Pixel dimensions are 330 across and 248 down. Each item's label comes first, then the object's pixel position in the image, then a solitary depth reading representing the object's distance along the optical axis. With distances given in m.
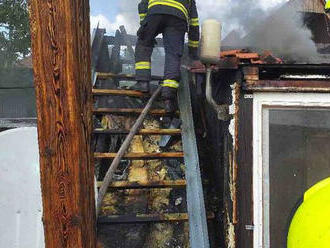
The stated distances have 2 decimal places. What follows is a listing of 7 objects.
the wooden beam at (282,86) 3.24
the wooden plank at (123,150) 3.28
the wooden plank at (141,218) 3.42
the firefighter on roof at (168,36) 4.30
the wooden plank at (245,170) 3.27
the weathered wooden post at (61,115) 1.72
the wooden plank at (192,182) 3.33
